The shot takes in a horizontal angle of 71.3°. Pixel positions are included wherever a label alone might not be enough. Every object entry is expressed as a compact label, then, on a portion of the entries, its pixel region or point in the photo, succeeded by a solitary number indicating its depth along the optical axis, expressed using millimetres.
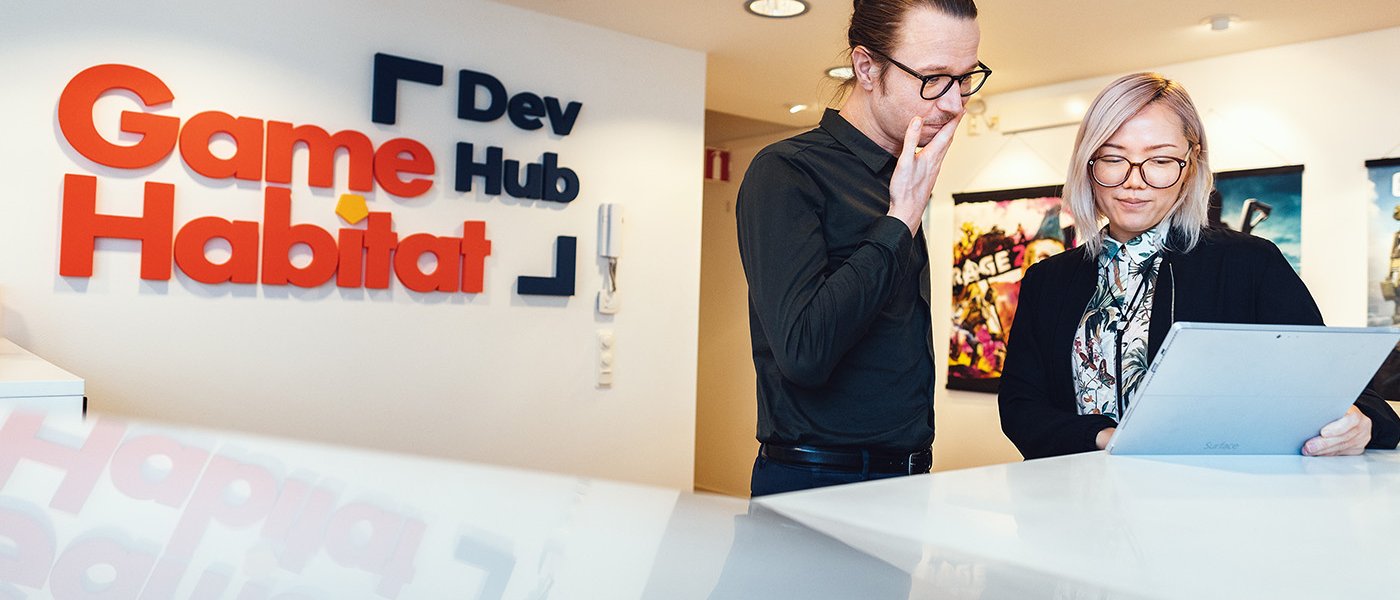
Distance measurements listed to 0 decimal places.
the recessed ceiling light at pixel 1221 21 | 4211
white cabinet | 2068
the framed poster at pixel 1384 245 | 4195
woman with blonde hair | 1690
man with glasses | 1304
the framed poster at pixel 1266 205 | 4516
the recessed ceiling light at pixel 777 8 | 4133
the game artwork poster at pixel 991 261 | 5453
